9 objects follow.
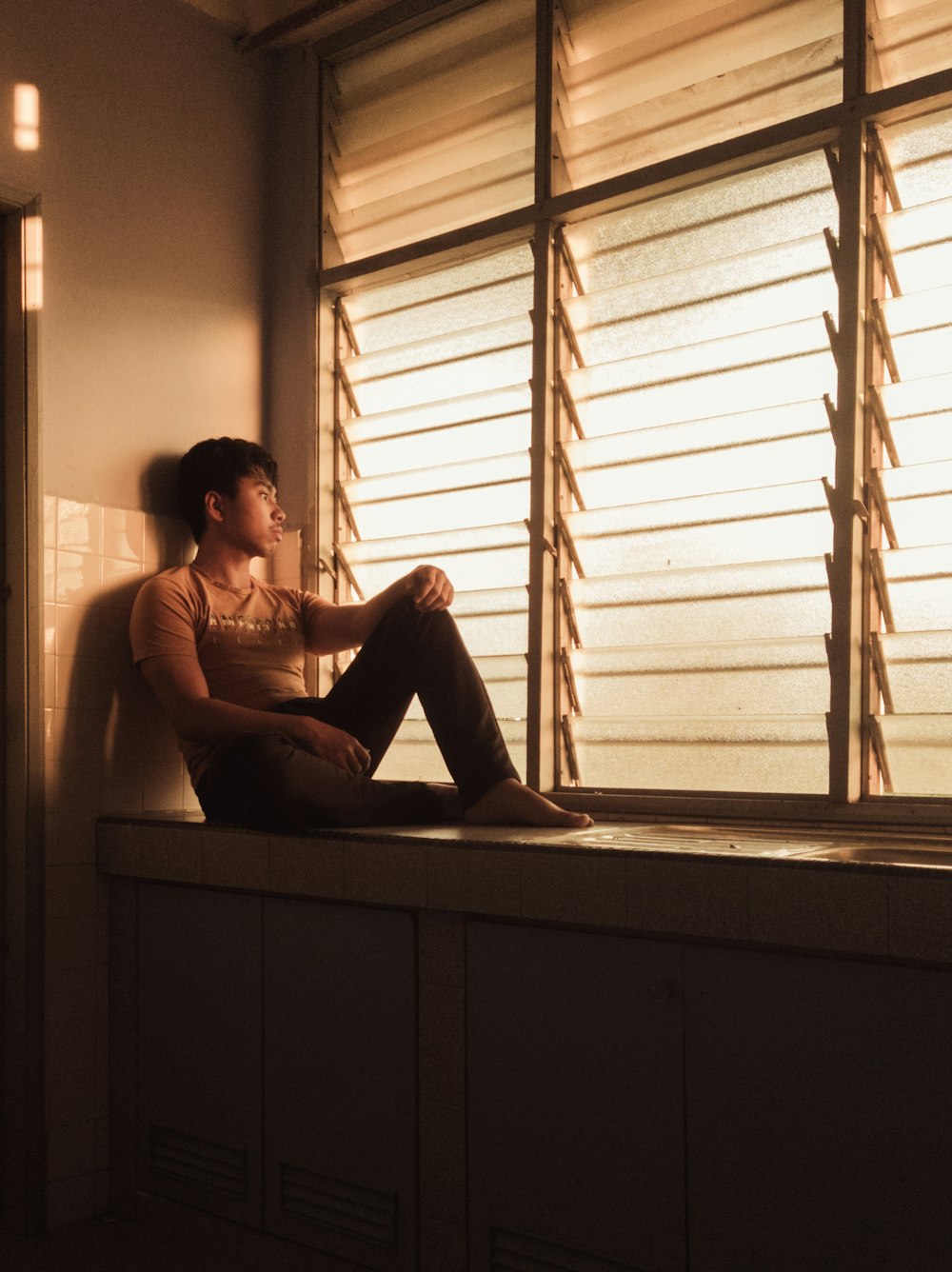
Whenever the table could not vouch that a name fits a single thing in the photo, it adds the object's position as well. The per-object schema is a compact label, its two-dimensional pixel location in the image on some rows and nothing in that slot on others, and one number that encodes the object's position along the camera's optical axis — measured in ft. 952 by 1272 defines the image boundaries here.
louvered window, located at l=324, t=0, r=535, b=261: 10.98
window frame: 8.65
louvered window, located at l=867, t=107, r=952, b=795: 8.47
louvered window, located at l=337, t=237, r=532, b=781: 10.71
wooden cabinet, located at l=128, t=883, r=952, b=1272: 5.83
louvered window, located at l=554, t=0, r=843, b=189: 9.29
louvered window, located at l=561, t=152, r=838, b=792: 9.09
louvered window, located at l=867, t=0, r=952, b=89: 8.66
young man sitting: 8.84
